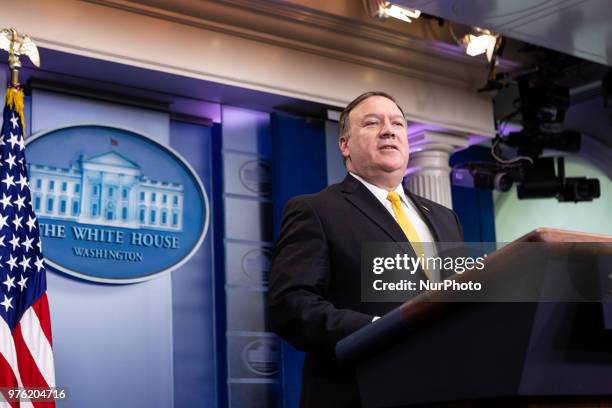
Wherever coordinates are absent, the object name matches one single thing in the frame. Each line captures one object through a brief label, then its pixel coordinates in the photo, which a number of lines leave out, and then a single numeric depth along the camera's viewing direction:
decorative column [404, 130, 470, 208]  5.27
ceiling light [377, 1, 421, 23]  4.70
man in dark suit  1.63
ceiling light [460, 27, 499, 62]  4.94
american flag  3.37
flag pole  3.60
